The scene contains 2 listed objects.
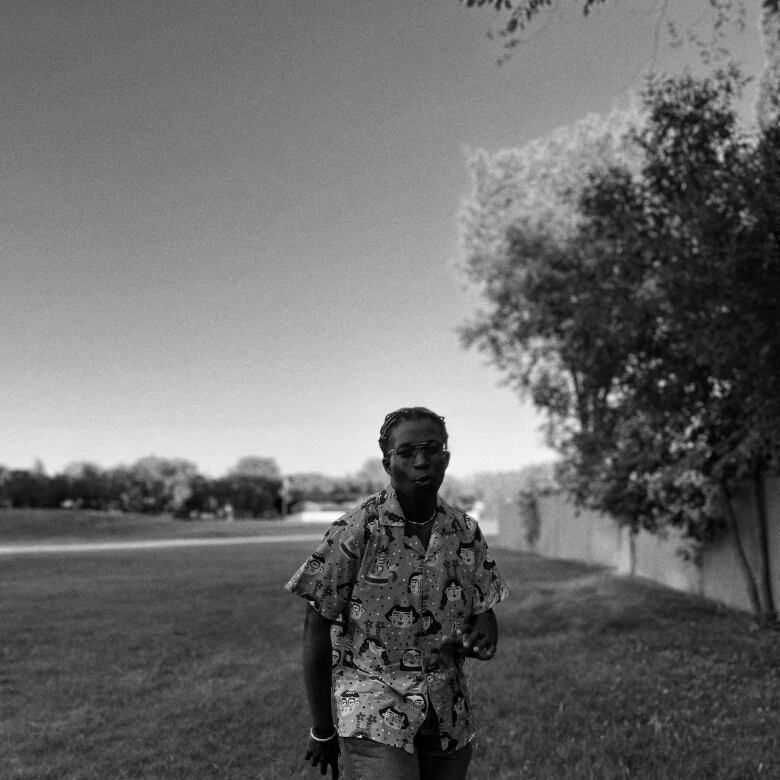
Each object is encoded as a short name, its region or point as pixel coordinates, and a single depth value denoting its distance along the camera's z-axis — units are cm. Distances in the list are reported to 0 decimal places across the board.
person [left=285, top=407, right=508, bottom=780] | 303
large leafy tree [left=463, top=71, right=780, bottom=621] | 1072
